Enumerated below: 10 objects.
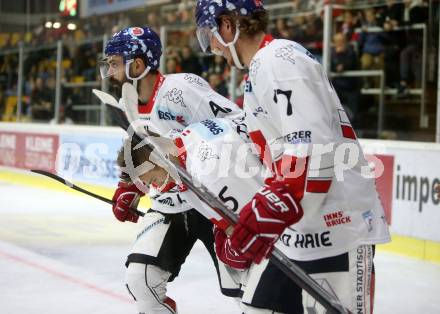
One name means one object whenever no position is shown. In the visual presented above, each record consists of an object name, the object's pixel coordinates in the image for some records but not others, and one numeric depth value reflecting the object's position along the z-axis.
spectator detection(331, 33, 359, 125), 13.48
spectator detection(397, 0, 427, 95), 12.81
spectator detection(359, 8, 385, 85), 13.87
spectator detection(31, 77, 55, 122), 20.91
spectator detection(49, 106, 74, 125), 20.14
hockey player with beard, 5.64
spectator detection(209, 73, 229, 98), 15.52
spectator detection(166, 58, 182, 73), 16.87
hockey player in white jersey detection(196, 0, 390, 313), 3.31
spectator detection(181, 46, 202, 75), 16.80
